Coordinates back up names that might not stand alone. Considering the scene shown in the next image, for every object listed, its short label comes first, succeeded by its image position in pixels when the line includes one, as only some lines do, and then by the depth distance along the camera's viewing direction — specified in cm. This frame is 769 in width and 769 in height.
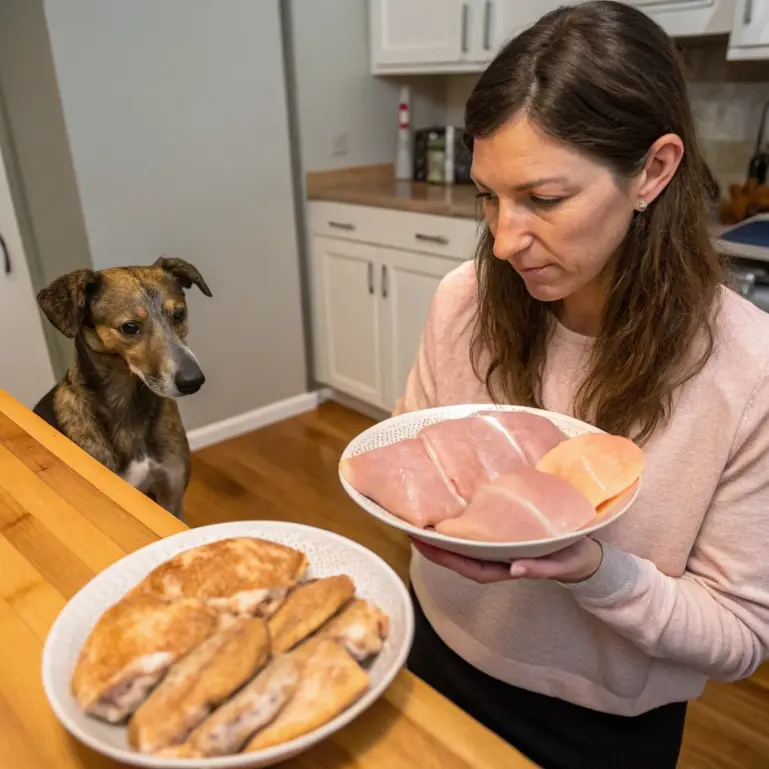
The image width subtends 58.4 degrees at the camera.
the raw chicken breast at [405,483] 65
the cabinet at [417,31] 267
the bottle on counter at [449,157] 307
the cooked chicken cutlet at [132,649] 50
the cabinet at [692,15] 198
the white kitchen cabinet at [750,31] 187
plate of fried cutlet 47
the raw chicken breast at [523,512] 58
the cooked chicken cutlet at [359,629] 54
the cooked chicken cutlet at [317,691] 47
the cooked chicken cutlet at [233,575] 58
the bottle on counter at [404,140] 315
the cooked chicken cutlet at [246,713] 46
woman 78
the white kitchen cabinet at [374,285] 263
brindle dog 162
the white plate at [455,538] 56
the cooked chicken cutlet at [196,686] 47
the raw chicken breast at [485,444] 70
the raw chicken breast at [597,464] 64
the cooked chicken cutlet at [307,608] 55
